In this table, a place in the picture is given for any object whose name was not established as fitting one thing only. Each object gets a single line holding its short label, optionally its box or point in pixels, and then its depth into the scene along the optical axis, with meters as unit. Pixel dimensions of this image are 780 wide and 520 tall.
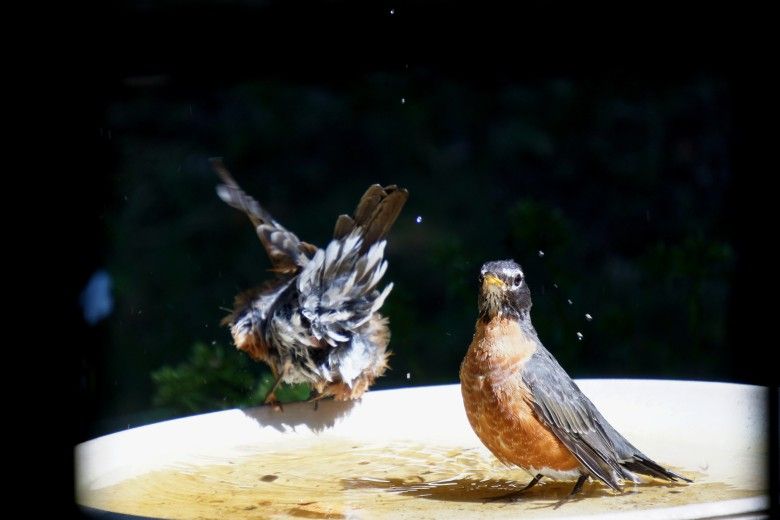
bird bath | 4.36
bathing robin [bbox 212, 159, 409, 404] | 6.11
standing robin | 4.50
